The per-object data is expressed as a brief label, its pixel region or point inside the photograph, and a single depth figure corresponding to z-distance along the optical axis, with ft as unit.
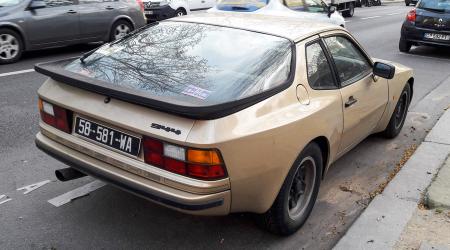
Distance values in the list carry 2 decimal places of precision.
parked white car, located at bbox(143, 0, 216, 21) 53.11
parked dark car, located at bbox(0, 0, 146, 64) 28.53
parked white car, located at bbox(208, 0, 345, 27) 33.47
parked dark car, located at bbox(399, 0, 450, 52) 37.68
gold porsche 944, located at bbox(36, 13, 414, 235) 9.18
